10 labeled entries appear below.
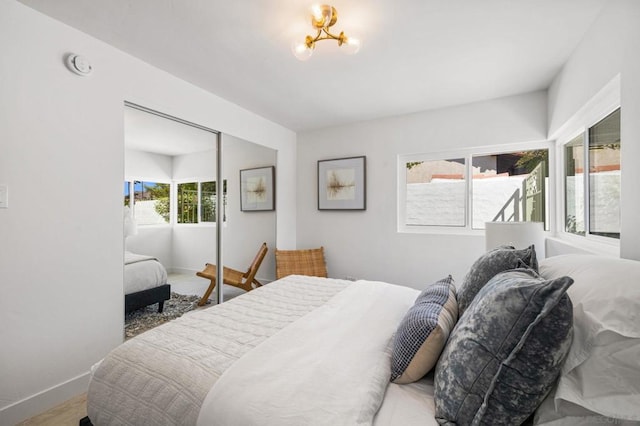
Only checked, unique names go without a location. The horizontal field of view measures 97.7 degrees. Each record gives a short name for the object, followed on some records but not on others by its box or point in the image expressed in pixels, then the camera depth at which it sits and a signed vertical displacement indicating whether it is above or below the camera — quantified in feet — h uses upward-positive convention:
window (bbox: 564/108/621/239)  5.71 +0.81
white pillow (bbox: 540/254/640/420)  2.24 -1.16
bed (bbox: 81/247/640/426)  2.40 -1.91
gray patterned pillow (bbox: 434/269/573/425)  2.42 -1.31
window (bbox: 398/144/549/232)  9.95 +0.99
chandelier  5.50 +3.90
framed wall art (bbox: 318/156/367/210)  12.42 +1.40
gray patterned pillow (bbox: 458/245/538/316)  4.18 -0.80
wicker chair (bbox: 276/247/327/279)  12.13 -2.16
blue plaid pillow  3.35 -1.57
